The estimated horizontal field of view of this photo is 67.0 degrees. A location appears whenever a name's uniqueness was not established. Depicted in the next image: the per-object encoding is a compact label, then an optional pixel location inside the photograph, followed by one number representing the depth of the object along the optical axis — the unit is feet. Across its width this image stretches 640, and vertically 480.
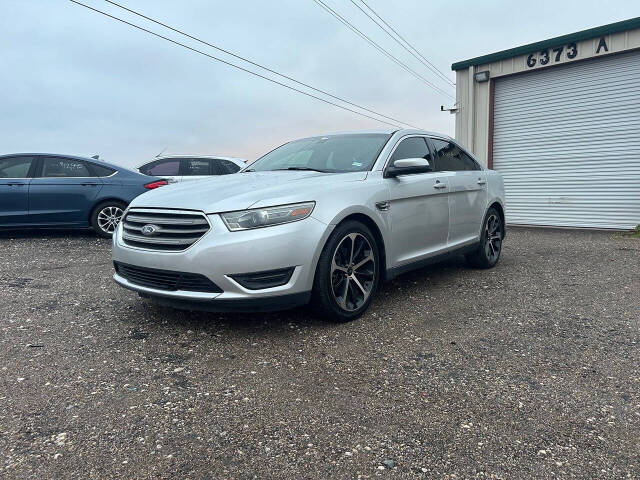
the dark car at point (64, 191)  25.49
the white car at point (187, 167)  34.09
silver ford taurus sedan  10.55
